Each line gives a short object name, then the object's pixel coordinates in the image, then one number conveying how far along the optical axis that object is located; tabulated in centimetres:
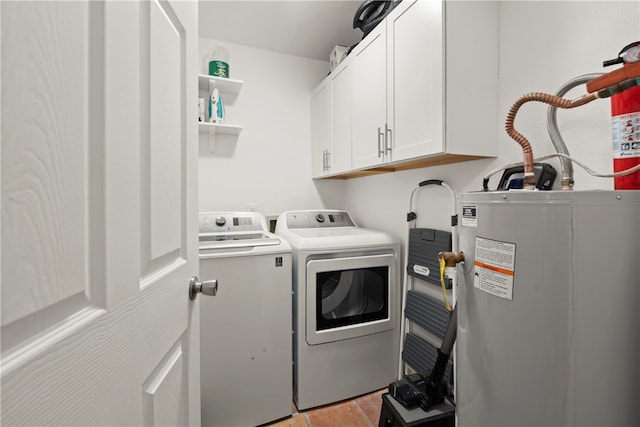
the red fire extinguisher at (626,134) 72
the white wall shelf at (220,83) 206
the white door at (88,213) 29
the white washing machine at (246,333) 152
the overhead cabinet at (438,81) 125
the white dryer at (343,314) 171
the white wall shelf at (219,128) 212
